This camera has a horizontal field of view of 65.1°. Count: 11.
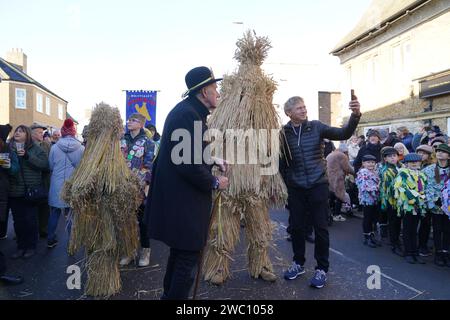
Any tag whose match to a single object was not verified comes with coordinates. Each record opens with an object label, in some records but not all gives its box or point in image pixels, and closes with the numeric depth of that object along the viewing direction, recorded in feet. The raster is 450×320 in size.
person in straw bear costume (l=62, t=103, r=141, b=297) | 11.43
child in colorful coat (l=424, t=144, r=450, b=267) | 14.76
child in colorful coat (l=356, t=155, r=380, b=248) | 17.94
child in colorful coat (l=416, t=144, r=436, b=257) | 15.66
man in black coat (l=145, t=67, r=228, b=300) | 8.34
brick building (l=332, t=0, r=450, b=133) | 38.75
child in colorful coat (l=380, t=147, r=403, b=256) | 16.88
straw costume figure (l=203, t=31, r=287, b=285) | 12.18
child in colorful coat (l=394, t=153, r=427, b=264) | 15.34
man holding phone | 12.28
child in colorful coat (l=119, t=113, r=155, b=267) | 13.87
